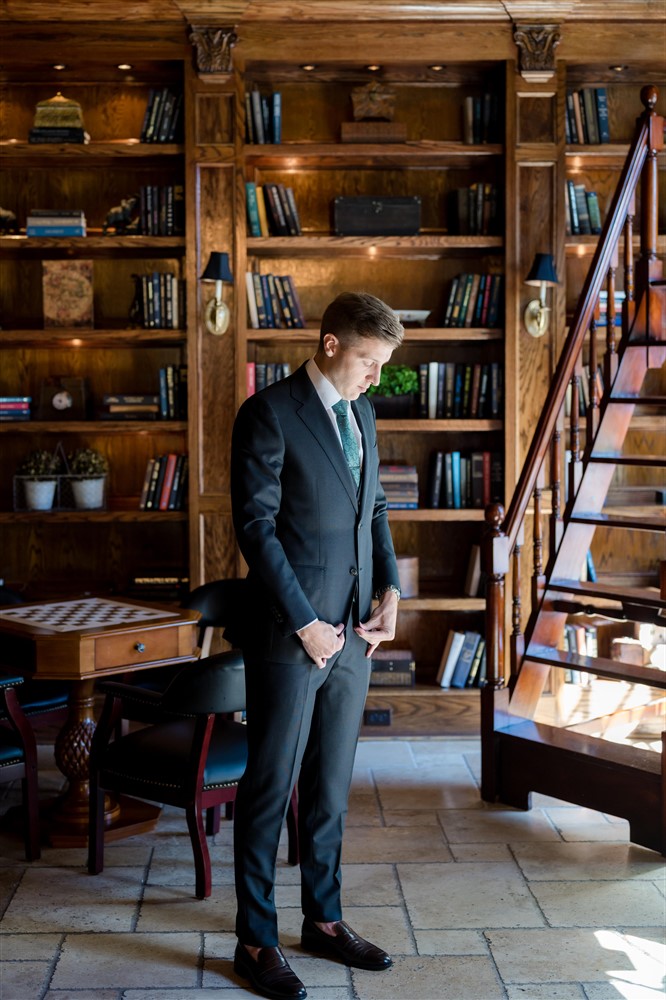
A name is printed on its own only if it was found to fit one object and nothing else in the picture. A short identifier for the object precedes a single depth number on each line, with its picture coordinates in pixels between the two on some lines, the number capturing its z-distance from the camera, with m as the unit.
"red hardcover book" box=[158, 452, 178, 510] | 5.48
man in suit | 2.78
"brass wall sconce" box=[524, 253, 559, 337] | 5.20
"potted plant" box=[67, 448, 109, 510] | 5.44
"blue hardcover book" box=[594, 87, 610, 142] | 5.48
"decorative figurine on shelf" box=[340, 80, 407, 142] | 5.39
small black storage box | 5.39
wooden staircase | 4.11
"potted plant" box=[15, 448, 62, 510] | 5.41
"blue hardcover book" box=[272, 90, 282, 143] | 5.38
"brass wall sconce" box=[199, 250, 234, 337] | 5.33
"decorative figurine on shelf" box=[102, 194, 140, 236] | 5.45
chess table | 3.70
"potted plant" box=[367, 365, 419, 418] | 5.50
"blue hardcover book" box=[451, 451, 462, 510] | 5.57
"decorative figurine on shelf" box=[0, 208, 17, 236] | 5.48
